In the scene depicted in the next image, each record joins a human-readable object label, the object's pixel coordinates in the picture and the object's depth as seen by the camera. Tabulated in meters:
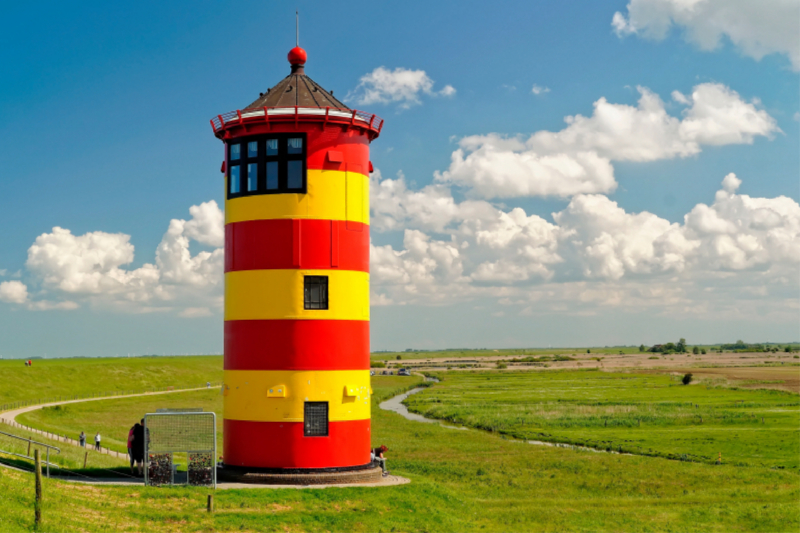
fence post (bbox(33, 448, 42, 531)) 16.88
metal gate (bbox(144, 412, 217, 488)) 23.59
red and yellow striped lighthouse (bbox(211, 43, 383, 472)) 25.34
